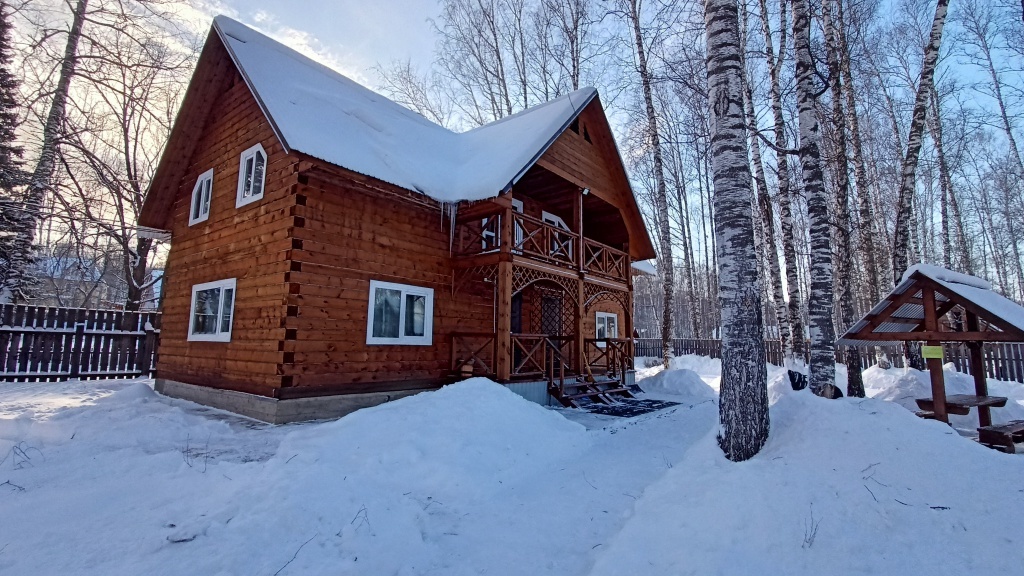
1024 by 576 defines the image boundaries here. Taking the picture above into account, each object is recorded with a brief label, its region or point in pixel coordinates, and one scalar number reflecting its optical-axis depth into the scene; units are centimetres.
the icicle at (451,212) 1025
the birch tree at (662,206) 1531
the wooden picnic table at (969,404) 566
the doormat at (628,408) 959
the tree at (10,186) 1321
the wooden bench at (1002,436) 488
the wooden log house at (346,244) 827
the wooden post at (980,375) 587
